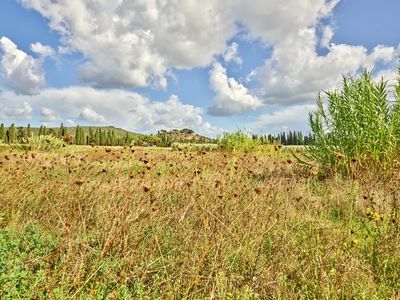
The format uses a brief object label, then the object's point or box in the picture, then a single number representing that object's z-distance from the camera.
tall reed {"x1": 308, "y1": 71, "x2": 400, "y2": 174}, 5.95
